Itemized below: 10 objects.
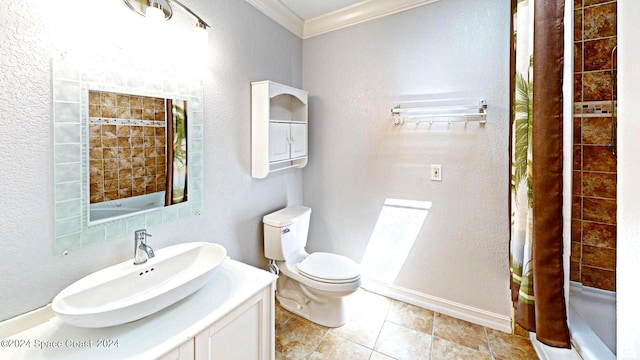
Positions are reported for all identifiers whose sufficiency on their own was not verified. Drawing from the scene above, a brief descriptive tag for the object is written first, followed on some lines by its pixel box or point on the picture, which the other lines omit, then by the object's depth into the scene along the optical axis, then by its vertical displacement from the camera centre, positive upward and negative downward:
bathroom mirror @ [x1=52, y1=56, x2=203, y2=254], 1.12 +0.13
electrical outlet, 2.03 +0.05
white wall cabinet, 1.95 +0.38
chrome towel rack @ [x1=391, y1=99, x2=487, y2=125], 1.84 +0.46
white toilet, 1.84 -0.65
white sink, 0.91 -0.43
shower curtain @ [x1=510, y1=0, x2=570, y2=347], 1.05 +0.02
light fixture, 1.27 +0.80
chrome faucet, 1.25 -0.32
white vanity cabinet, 0.90 -0.56
